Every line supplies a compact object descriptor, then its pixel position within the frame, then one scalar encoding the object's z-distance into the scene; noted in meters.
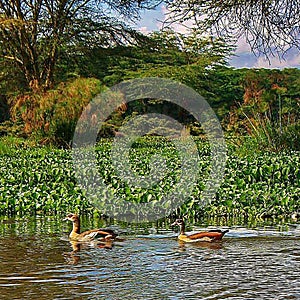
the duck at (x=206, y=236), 10.13
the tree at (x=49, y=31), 39.45
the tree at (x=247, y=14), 15.94
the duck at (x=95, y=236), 10.42
